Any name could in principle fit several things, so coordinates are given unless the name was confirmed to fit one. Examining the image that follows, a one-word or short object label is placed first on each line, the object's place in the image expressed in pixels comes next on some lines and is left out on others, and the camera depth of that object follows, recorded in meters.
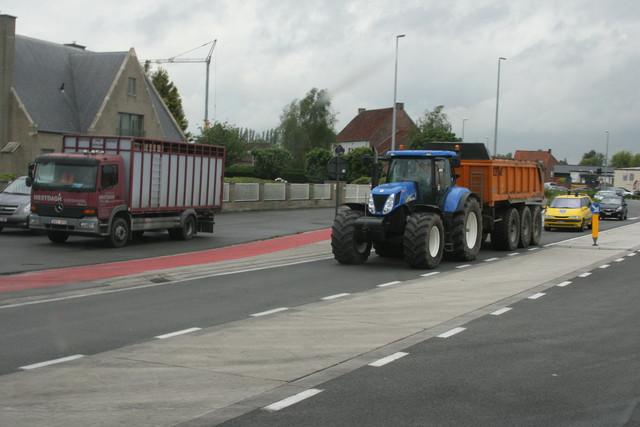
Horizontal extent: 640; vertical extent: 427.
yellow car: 32.09
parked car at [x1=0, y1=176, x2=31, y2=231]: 21.64
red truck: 19.06
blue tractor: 15.83
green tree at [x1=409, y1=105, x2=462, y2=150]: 95.62
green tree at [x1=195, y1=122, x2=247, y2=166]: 63.81
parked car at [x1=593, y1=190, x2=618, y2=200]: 46.41
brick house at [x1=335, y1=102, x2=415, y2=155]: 96.75
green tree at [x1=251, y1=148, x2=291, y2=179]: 72.50
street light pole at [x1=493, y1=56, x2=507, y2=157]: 52.39
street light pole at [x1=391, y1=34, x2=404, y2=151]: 44.29
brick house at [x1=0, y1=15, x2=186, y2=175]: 41.09
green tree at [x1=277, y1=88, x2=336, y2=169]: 96.94
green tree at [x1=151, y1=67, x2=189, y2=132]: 78.88
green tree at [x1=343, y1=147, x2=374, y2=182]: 69.12
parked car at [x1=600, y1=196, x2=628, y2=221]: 44.06
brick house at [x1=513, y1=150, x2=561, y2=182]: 144.50
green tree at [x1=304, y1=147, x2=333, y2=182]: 69.44
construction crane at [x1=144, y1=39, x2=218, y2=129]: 73.70
